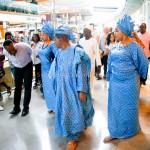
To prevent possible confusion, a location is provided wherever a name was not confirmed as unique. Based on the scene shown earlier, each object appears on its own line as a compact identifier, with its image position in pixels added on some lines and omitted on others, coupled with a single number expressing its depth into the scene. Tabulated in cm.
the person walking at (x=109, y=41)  582
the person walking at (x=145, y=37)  522
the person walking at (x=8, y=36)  477
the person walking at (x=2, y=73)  454
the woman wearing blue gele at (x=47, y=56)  346
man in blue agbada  257
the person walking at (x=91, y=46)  431
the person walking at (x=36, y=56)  542
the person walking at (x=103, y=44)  640
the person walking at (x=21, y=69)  374
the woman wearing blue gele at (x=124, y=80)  254
